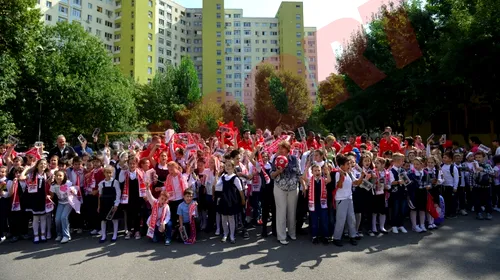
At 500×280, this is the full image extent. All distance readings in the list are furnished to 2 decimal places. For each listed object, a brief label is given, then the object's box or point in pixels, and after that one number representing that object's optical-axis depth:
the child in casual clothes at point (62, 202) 6.87
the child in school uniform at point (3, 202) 6.89
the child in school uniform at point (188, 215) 6.68
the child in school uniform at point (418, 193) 7.17
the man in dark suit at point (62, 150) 9.26
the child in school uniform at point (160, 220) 6.57
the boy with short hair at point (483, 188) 8.27
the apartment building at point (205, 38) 63.44
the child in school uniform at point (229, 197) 6.71
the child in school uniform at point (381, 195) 7.02
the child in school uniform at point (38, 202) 6.83
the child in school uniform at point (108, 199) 6.85
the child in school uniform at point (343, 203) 6.36
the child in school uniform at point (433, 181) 7.42
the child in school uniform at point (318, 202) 6.42
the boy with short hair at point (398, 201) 7.15
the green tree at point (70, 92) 24.83
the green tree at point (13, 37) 15.65
